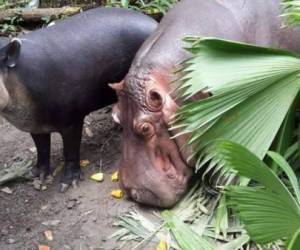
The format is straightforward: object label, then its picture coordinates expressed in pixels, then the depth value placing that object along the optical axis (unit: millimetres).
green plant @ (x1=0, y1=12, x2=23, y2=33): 6250
